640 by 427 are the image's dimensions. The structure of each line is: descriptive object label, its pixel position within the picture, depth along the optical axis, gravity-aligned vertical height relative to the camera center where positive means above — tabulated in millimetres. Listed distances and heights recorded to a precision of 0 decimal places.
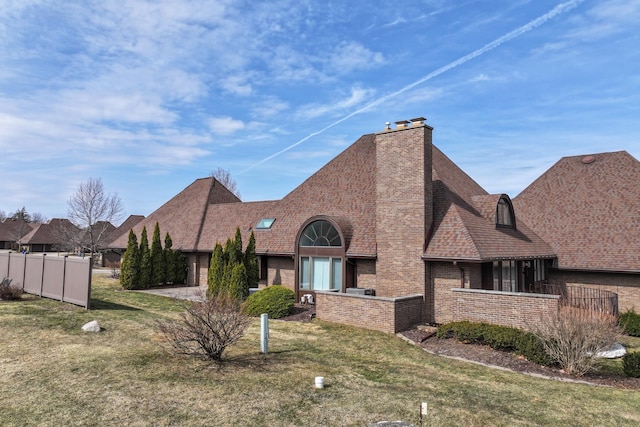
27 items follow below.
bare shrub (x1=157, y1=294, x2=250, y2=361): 9898 -1975
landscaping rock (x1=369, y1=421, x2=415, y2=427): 5982 -2547
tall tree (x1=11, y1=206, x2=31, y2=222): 119325 +8947
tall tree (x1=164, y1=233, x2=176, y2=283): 27000 -901
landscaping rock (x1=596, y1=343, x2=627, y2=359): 13344 -3200
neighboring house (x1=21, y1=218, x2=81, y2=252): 73625 +1119
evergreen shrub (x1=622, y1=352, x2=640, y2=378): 11031 -2953
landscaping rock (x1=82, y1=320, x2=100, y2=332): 12281 -2371
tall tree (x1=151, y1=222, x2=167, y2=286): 26438 -960
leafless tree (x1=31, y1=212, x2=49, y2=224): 132875 +8793
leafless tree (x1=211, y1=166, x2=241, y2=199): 63344 +9759
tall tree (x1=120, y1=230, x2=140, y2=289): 25172 -1129
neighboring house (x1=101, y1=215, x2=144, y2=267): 47000 +1039
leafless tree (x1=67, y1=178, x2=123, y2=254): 45312 +3670
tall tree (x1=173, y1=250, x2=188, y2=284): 27312 -1233
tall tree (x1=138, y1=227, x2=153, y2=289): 25625 -1128
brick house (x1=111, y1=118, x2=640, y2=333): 15547 +291
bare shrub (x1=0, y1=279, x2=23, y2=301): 16562 -1897
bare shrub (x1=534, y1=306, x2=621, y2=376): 10836 -2233
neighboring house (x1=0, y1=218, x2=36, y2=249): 79188 +2480
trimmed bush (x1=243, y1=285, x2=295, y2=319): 17266 -2253
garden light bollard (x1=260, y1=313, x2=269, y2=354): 11258 -2327
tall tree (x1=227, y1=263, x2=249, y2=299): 19438 -1635
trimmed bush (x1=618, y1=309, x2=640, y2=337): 16672 -2791
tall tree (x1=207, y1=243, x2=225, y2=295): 21125 -1137
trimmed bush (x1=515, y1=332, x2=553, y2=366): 11719 -2800
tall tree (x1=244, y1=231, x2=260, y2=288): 21828 -776
